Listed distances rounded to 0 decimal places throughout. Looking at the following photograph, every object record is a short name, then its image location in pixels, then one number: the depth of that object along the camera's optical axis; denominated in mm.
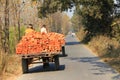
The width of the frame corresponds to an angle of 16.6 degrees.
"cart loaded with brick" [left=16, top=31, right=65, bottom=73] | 18141
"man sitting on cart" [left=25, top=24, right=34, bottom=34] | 19938
